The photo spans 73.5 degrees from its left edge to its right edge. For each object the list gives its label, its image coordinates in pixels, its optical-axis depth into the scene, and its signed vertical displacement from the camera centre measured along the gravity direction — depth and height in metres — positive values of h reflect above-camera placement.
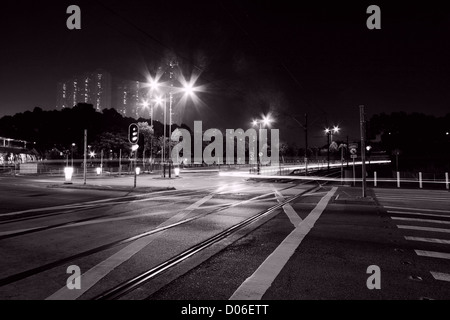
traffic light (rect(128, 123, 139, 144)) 16.25 +1.79
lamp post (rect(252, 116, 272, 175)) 34.06 +5.21
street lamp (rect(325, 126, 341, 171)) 43.46 +5.23
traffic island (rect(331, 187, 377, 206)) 12.45 -1.50
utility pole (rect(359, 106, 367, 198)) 14.86 +1.83
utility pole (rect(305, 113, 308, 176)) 33.69 +4.18
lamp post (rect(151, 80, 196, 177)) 22.77 +6.25
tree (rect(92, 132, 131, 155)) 60.66 +5.03
